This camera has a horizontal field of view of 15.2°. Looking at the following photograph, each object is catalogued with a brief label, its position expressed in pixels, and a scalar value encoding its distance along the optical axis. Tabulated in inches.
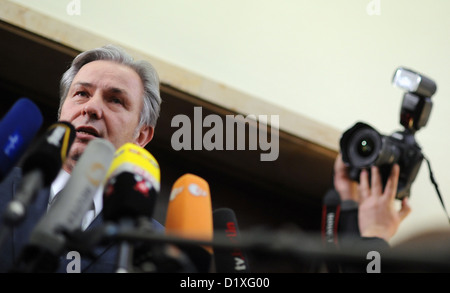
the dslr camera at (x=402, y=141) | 146.0
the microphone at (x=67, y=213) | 95.9
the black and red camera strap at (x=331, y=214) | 138.6
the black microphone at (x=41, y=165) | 93.2
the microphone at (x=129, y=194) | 109.1
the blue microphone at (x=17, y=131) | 109.3
